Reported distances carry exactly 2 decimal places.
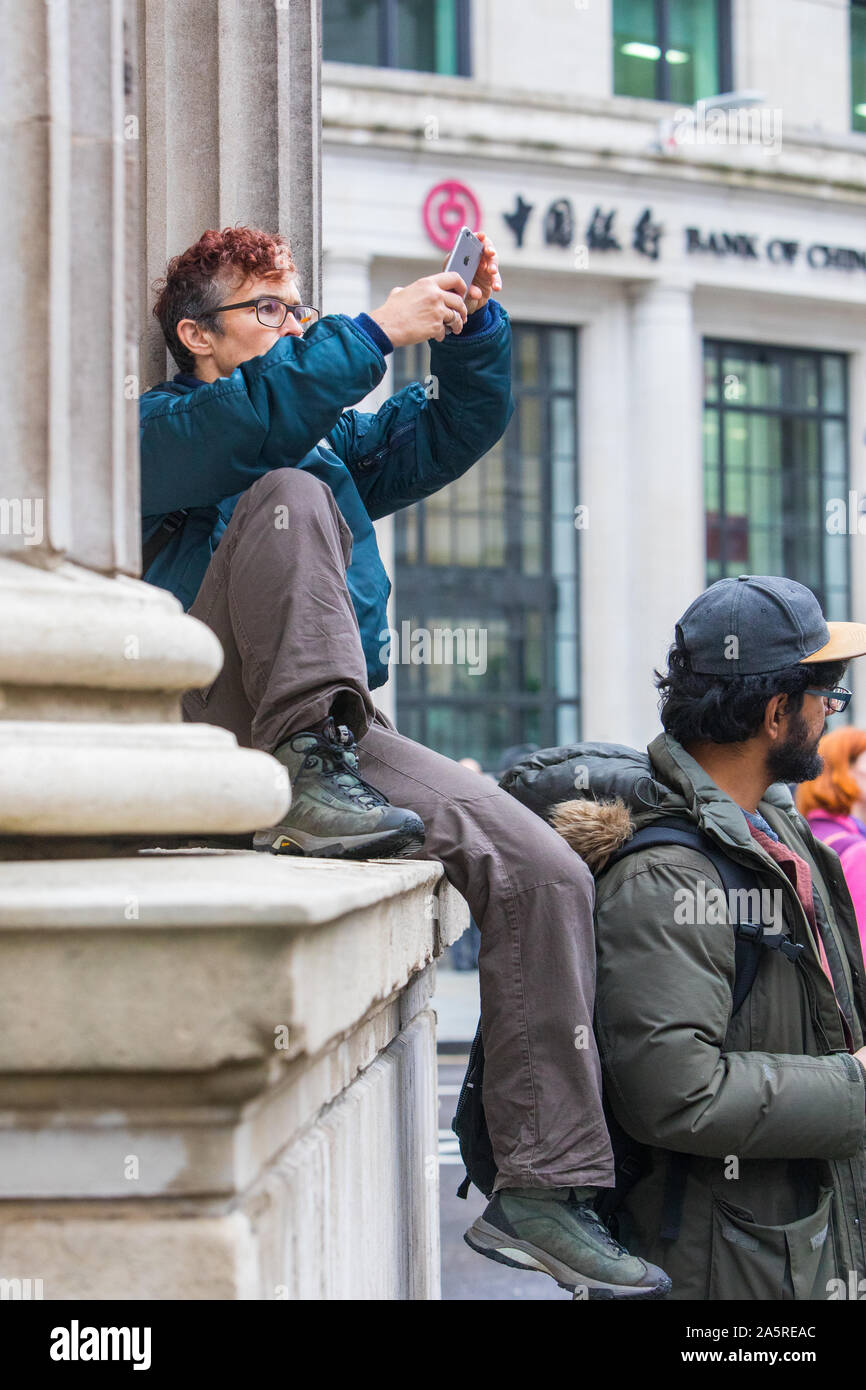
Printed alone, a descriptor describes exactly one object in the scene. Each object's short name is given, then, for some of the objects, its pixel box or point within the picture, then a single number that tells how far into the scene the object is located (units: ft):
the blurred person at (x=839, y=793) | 34.50
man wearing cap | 16.89
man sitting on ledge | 16.12
